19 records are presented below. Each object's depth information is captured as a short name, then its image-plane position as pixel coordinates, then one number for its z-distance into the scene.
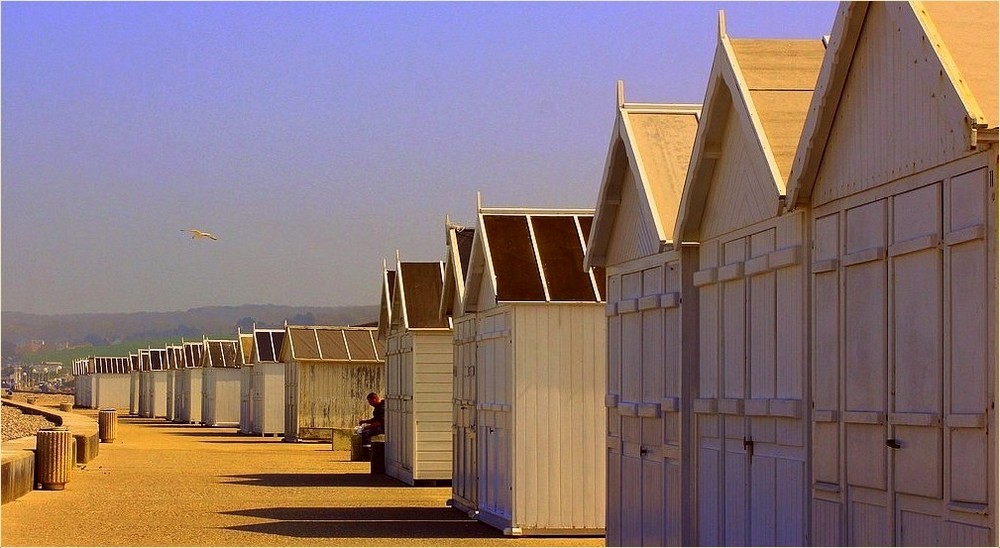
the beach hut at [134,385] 109.56
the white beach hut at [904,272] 8.48
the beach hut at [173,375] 88.38
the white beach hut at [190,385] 80.12
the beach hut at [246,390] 62.50
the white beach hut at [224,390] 72.31
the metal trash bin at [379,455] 33.47
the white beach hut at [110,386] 116.62
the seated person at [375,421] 37.76
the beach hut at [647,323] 13.73
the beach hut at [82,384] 125.88
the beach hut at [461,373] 22.94
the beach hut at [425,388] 29.27
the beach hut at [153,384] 96.62
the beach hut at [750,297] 11.23
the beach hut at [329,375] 50.16
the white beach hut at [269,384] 58.31
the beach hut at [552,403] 19.58
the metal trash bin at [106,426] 50.22
